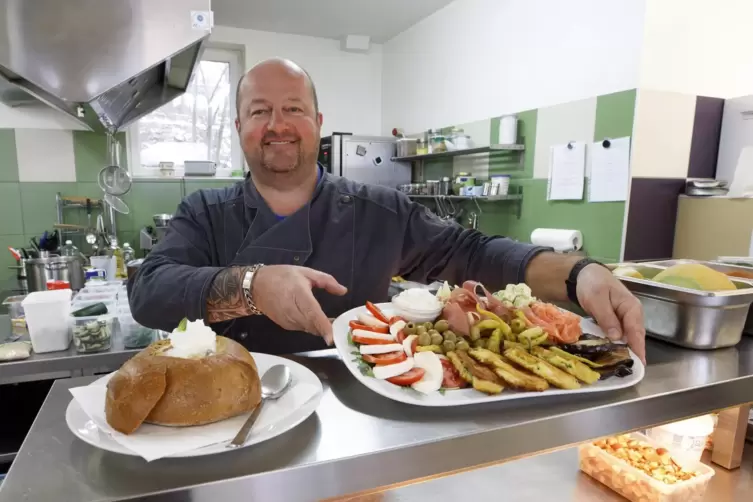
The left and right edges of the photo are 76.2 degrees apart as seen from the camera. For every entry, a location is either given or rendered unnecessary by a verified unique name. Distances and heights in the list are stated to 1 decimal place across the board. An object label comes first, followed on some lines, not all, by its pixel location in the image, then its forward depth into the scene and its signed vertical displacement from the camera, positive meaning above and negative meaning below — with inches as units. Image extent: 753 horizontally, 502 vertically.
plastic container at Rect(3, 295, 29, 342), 80.1 -25.3
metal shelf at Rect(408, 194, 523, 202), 113.8 -3.5
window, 159.2 +17.1
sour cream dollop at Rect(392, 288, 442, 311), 37.5 -9.4
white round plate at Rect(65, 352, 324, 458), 21.7 -12.2
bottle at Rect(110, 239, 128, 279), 124.8 -23.4
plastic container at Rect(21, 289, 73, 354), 69.8 -21.6
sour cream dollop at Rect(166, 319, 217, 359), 25.5 -9.0
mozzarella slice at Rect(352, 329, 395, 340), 32.3 -10.4
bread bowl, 22.9 -10.5
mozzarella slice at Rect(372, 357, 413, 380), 29.0 -11.4
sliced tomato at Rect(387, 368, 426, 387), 28.5 -11.6
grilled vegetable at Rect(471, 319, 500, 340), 33.3 -9.9
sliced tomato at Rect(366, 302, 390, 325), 35.6 -10.0
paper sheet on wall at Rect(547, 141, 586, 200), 97.8 +2.8
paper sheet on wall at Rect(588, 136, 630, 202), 88.9 +2.8
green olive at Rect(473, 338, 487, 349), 32.8 -10.9
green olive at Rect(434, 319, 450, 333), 34.4 -10.3
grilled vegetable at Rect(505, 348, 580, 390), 28.8 -11.2
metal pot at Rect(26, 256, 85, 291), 104.3 -21.3
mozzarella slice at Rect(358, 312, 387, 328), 34.5 -10.2
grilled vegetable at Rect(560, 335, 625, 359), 32.0 -10.8
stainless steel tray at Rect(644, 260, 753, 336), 49.5 -8.2
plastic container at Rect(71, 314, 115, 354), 71.9 -23.8
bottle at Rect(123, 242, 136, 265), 133.0 -22.0
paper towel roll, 98.2 -11.2
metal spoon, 23.4 -11.8
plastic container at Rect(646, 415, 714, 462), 43.8 -23.1
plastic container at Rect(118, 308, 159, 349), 75.0 -24.9
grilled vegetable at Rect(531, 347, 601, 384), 29.5 -11.3
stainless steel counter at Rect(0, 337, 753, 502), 20.4 -12.9
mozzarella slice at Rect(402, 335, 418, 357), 31.0 -10.7
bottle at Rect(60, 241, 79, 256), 116.0 -18.8
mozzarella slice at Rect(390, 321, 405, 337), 33.2 -10.2
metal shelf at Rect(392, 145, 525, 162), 112.1 +7.8
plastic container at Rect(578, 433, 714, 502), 40.2 -25.1
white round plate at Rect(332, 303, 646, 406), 27.0 -12.1
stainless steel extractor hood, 62.0 +18.2
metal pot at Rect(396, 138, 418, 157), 151.4 +11.0
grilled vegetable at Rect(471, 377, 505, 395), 27.8 -11.7
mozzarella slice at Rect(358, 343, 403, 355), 31.0 -10.8
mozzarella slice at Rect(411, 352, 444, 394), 28.0 -11.4
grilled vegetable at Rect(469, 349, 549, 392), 28.5 -11.4
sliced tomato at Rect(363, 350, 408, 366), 29.9 -11.1
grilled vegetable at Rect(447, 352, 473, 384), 29.0 -11.3
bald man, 46.3 -6.4
